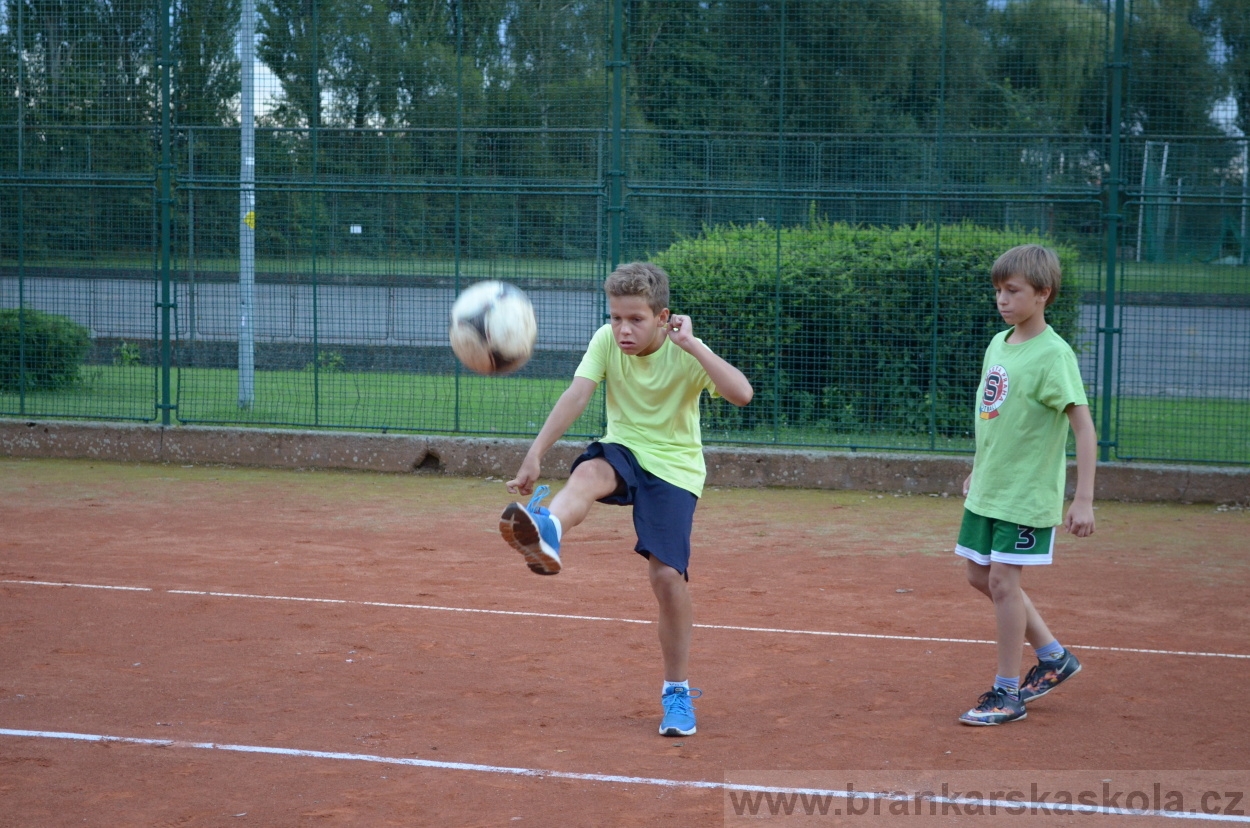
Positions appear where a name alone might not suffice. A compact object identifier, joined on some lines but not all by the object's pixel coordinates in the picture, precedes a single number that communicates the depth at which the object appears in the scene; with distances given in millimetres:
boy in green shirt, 4738
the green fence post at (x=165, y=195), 11617
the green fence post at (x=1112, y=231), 10070
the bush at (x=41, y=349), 11766
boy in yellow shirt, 4539
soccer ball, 5461
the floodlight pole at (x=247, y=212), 11586
